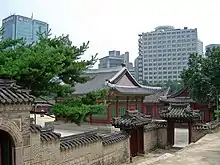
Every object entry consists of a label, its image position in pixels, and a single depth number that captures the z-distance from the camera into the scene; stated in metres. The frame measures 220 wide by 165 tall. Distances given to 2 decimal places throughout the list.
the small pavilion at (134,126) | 15.12
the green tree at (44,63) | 9.37
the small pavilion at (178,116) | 18.37
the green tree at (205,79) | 23.31
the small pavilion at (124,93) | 26.83
